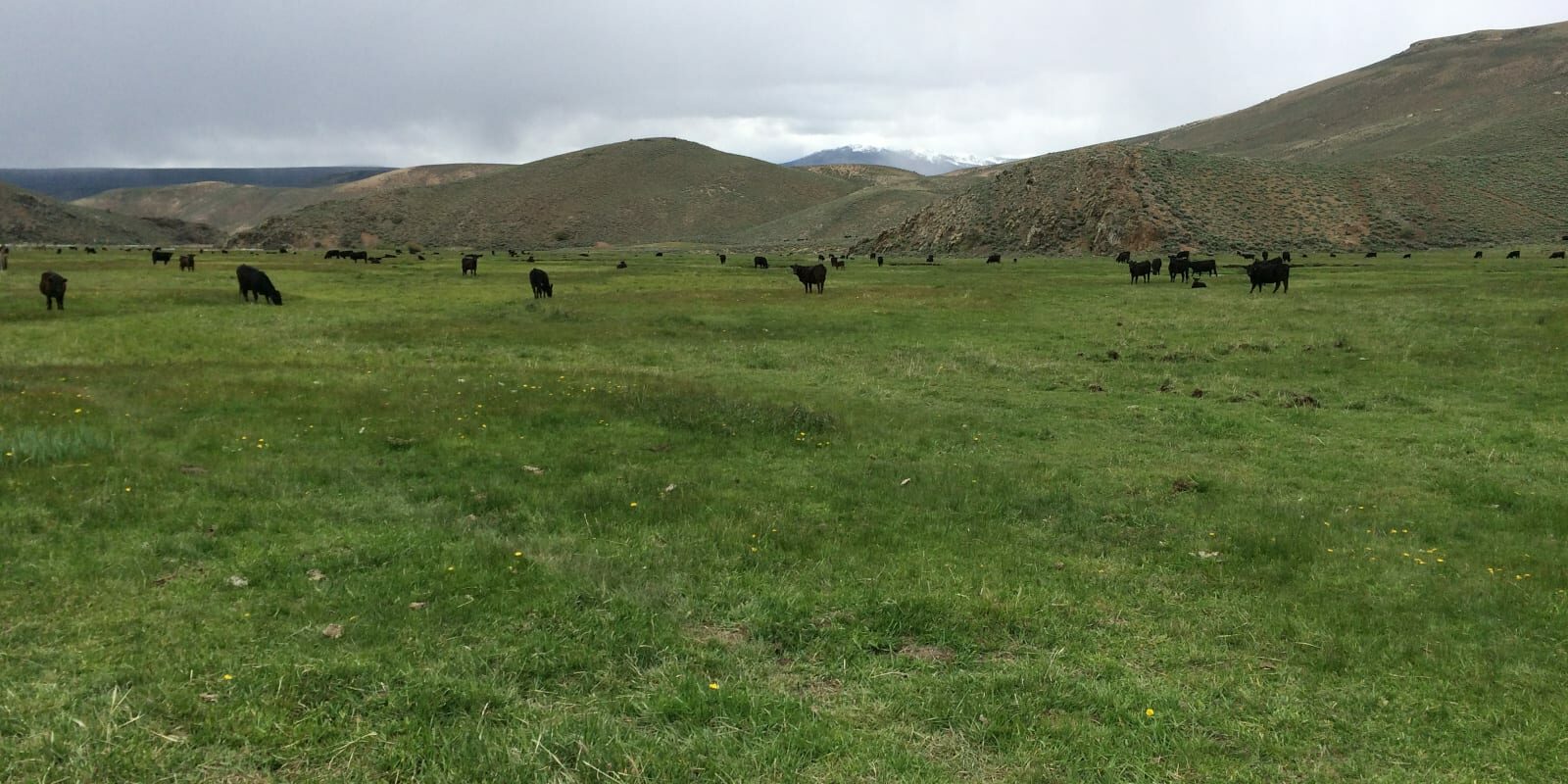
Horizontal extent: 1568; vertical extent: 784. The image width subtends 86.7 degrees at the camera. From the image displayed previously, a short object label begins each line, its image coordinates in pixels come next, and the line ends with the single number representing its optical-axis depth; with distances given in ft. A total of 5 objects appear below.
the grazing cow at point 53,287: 102.01
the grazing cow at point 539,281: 130.75
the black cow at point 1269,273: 141.90
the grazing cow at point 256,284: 119.34
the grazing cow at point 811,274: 150.32
